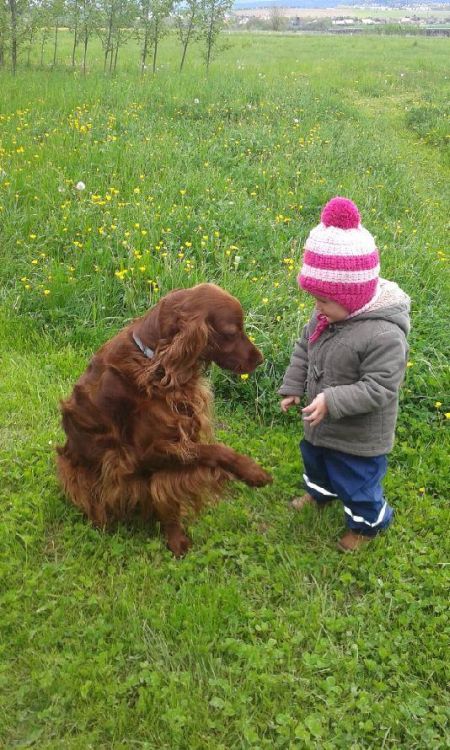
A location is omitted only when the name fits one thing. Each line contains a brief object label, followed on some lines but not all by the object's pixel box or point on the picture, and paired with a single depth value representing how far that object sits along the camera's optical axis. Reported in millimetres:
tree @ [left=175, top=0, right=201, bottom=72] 14836
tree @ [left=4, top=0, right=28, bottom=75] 12056
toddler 2377
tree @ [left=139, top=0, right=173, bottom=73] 14203
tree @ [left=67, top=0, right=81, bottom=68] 14273
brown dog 2568
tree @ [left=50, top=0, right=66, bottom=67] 13688
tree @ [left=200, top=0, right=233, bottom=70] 14781
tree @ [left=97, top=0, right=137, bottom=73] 14023
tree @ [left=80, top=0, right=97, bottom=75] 14102
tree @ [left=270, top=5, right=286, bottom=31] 43938
